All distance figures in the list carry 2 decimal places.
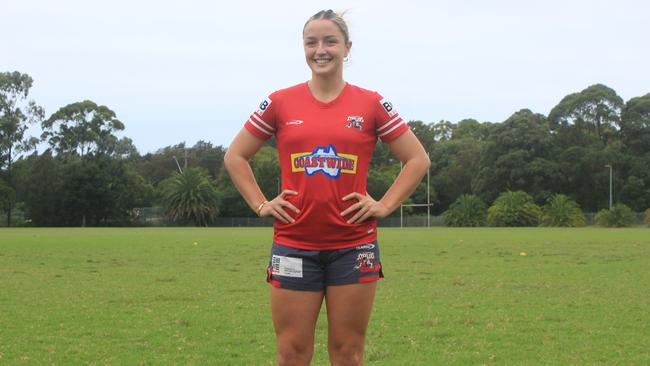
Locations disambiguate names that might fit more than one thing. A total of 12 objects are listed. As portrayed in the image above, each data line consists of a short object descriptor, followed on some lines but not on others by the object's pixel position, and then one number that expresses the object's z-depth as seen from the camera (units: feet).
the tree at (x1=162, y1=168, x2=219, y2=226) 312.09
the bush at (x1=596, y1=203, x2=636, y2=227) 228.84
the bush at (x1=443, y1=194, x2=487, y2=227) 262.26
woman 13.79
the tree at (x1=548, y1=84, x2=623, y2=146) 307.17
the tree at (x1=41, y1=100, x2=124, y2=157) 327.26
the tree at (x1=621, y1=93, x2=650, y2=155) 293.43
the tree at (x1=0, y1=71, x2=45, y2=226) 292.40
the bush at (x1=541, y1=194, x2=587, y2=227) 243.40
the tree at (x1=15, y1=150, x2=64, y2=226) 278.05
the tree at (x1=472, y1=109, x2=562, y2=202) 281.13
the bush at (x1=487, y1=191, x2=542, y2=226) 253.24
